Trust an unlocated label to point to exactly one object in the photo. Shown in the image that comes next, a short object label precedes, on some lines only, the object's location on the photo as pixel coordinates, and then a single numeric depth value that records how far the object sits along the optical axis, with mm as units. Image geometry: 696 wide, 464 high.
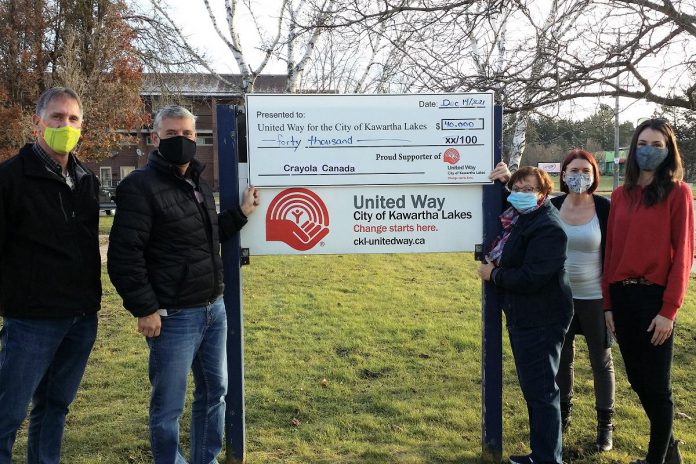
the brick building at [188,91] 15462
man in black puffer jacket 2707
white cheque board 3371
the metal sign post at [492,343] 3510
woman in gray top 3557
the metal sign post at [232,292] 3352
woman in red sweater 3123
